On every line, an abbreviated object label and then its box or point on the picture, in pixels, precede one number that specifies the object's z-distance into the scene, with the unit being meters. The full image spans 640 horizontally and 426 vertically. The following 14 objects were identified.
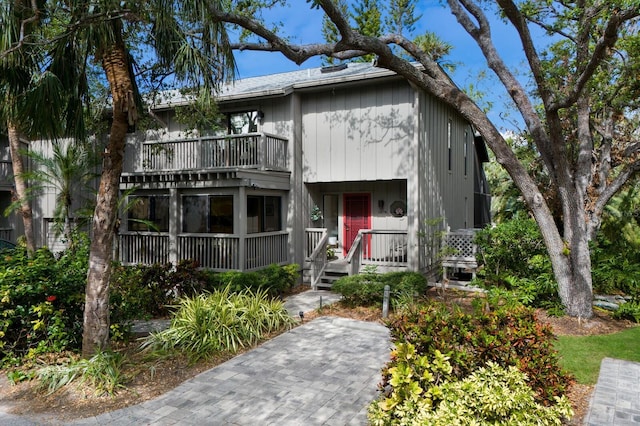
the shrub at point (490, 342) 4.21
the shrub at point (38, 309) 5.63
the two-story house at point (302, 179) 11.70
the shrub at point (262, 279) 10.16
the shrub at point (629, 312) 8.20
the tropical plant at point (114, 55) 5.31
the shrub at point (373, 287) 9.41
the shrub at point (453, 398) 3.66
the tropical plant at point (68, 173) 12.19
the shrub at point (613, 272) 9.85
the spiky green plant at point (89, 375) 5.14
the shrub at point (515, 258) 9.42
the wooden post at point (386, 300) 8.73
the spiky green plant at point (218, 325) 6.57
